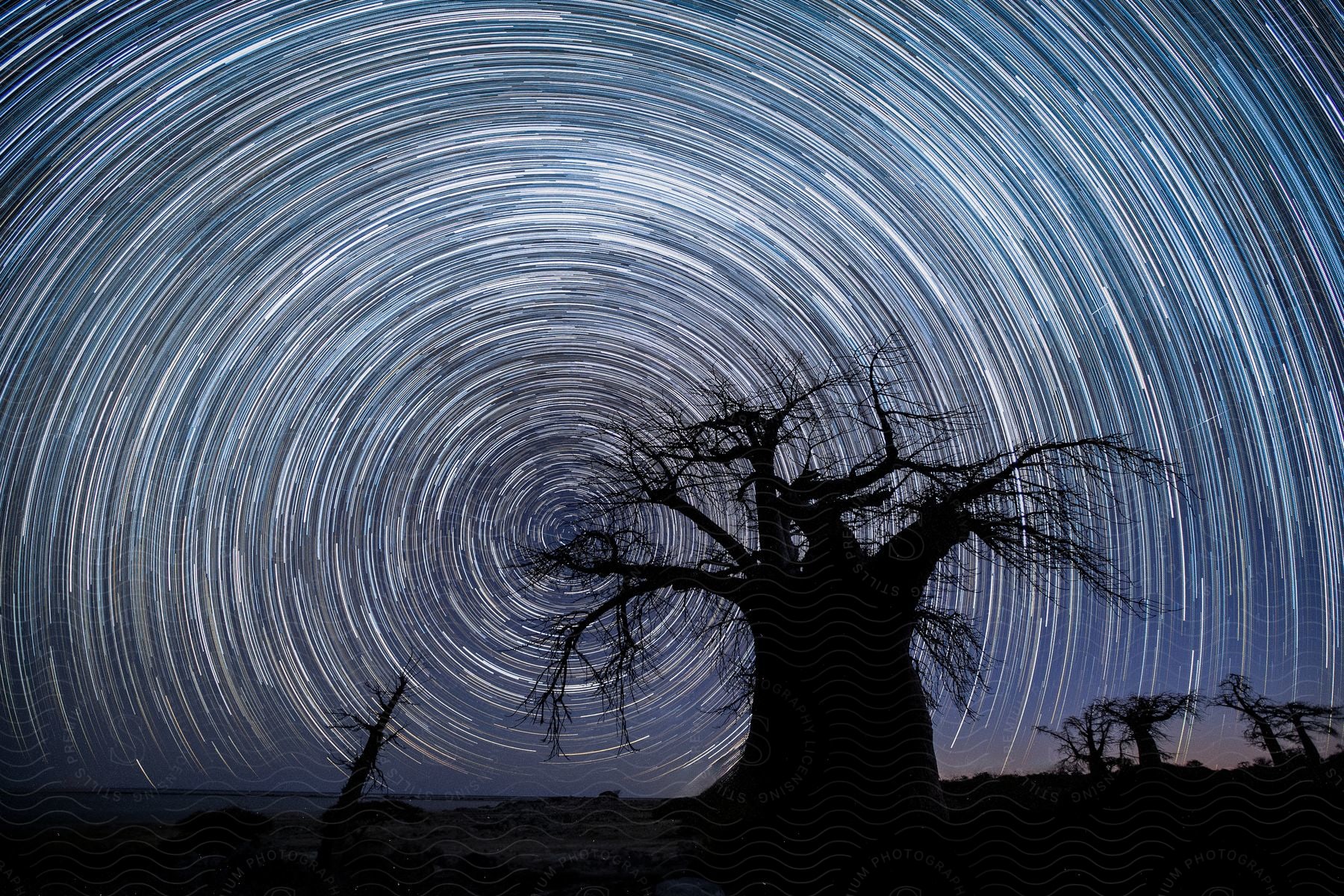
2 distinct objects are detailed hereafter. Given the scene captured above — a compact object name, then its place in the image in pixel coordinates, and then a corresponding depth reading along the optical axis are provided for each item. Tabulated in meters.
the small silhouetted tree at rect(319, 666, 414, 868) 6.56
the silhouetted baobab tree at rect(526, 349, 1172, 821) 7.41
